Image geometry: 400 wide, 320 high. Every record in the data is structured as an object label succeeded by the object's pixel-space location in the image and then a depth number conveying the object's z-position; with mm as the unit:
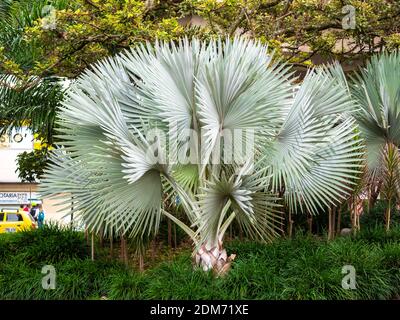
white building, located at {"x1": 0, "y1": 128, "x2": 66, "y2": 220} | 35375
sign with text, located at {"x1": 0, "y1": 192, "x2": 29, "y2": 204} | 35406
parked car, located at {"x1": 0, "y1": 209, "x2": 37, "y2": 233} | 17791
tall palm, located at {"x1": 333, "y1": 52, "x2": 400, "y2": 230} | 8750
